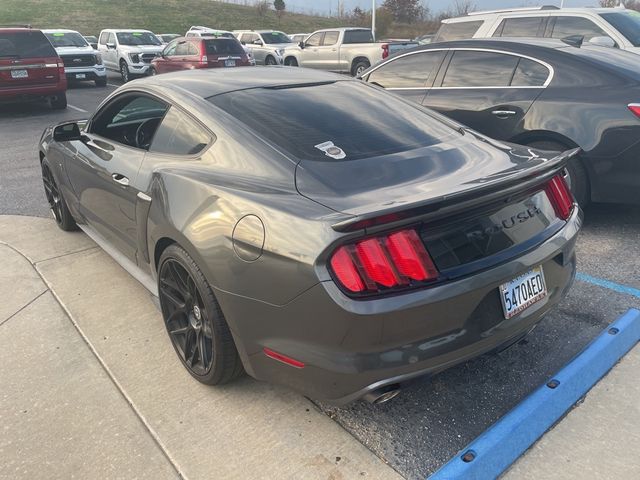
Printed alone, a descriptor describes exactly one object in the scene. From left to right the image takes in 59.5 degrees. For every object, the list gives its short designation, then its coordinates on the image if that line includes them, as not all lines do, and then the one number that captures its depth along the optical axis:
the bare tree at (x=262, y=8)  50.97
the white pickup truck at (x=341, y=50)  16.97
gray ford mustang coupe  2.07
